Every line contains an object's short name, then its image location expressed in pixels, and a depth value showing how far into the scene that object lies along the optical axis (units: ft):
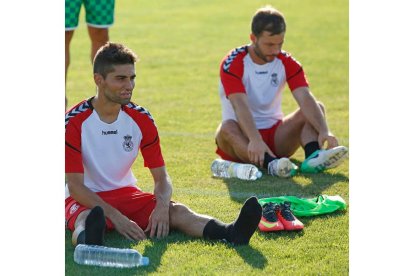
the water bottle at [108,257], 38.52
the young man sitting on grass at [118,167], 42.50
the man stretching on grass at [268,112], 55.88
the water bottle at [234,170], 54.29
